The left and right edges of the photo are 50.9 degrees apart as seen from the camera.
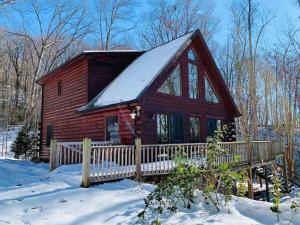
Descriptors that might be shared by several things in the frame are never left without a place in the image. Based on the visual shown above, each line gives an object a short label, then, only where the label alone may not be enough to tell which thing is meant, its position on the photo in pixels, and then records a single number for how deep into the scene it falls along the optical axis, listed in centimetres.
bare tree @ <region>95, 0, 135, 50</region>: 3488
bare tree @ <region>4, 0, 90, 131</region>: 3095
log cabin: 1366
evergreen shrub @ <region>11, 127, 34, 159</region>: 2214
